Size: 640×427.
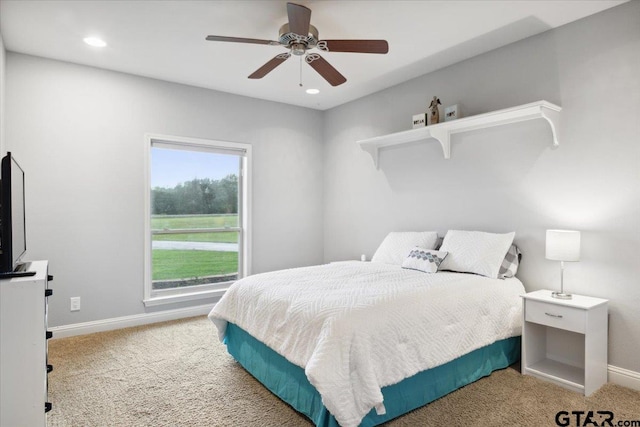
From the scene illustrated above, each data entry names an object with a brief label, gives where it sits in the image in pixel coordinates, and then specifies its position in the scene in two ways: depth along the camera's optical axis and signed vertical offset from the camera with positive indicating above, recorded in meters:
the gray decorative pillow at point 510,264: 3.08 -0.42
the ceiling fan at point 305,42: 2.31 +1.14
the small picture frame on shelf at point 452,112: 3.52 +0.93
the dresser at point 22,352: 1.64 -0.63
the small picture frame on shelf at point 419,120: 3.79 +0.92
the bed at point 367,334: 1.93 -0.75
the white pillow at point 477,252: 3.05 -0.33
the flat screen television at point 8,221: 1.70 -0.05
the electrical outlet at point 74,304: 3.64 -0.91
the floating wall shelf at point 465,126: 2.87 +0.79
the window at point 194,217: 4.23 -0.08
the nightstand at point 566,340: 2.50 -0.95
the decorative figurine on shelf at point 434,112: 3.70 +0.98
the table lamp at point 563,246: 2.64 -0.23
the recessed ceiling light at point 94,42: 3.14 +1.42
